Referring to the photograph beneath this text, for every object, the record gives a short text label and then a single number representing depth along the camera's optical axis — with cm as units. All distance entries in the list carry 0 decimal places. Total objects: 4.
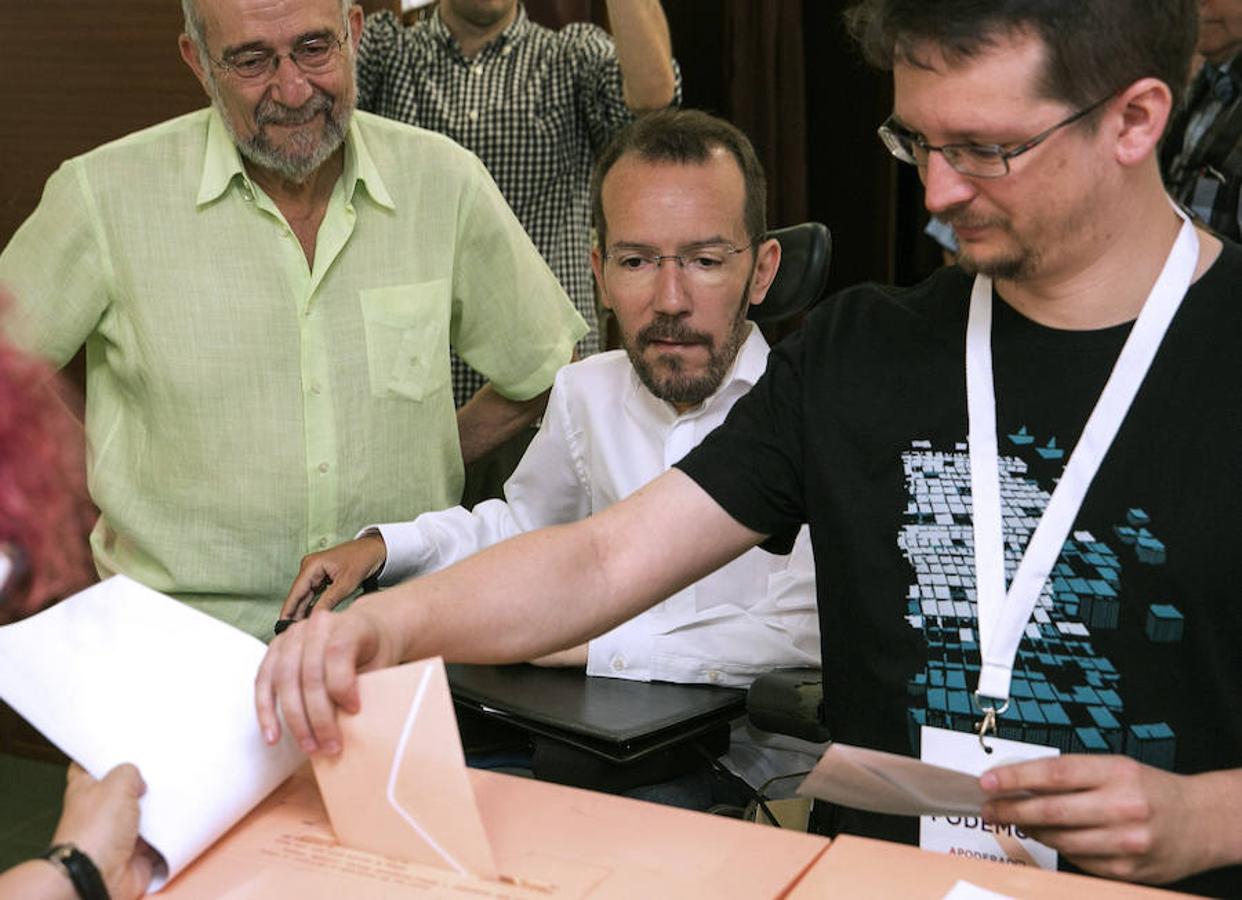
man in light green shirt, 218
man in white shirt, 200
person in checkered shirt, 330
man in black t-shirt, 127
